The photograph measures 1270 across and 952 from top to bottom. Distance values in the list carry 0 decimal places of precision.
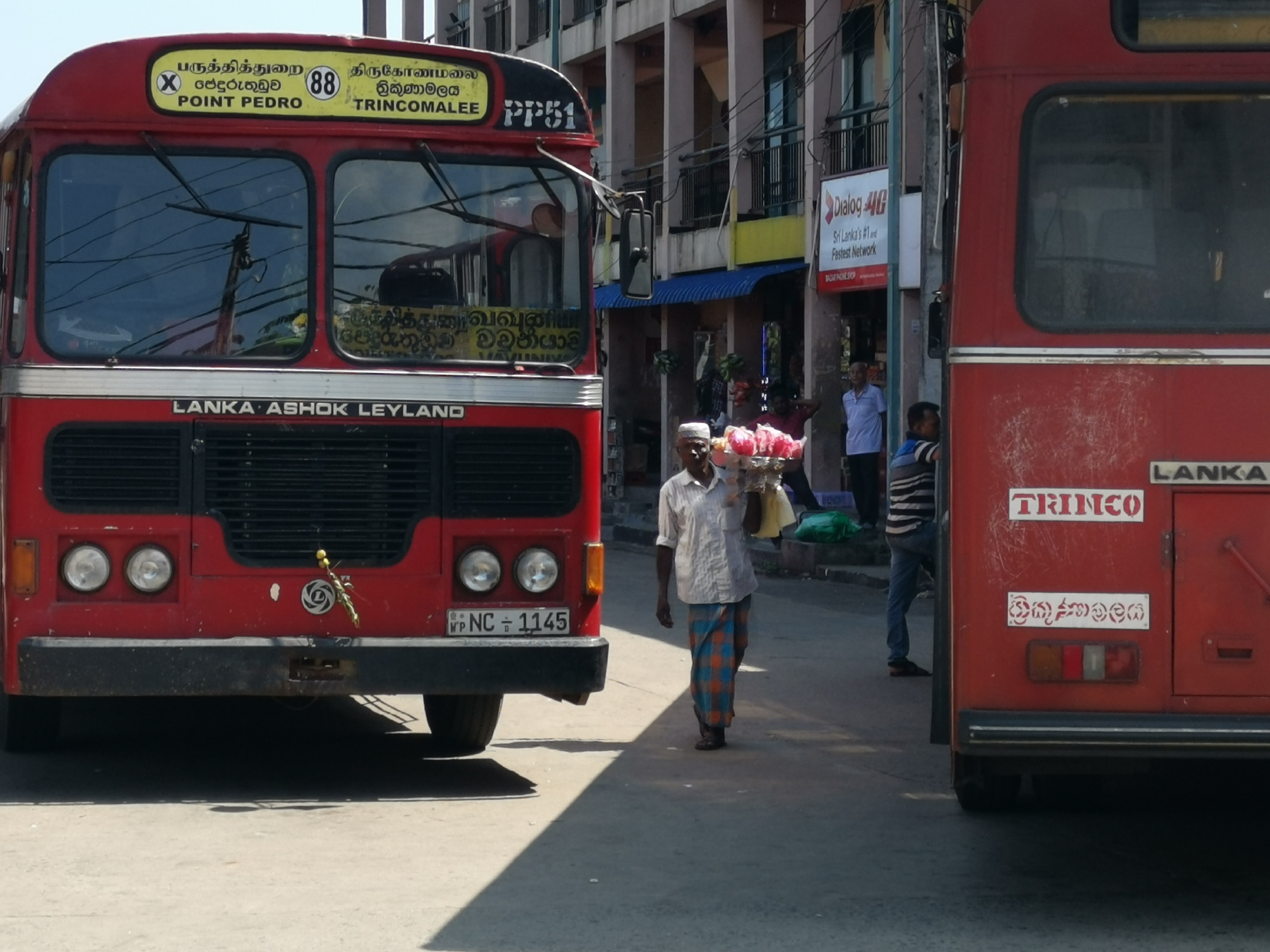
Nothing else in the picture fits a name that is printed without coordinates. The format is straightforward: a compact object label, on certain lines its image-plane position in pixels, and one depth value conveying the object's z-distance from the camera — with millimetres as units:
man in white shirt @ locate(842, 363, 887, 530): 21453
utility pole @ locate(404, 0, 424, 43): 46594
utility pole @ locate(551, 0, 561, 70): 32594
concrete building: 24781
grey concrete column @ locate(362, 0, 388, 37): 48500
